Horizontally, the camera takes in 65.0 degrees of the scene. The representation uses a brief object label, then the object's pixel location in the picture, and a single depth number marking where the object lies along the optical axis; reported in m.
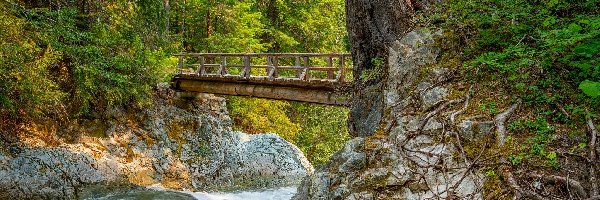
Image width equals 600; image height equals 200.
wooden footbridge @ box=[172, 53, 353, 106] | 12.02
